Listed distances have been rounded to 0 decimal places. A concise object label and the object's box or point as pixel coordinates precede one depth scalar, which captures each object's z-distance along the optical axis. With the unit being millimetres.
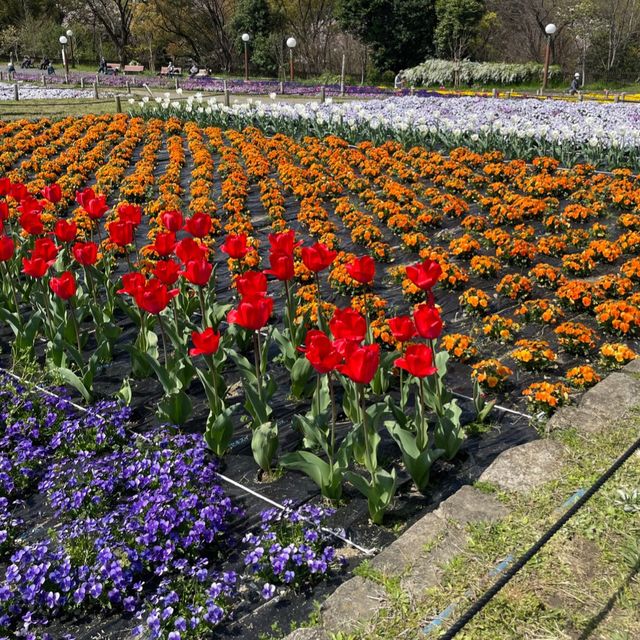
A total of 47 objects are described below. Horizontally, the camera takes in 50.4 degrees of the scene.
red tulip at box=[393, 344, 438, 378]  2820
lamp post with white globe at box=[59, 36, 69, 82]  35584
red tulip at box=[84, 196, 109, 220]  4785
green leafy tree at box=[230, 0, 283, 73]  44781
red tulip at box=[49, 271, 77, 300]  3971
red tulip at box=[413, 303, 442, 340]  2934
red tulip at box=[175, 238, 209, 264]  3859
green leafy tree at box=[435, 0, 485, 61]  36781
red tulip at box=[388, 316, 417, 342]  2910
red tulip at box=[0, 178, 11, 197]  5316
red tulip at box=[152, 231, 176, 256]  4188
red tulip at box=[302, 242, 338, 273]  3672
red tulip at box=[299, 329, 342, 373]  2781
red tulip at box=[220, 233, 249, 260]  4043
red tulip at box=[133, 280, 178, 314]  3494
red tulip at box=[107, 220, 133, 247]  4361
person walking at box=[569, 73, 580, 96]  29016
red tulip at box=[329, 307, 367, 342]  2840
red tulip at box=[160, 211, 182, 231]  4445
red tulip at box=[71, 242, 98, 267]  4302
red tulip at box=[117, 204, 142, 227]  4510
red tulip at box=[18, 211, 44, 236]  4703
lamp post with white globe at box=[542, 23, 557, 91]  22989
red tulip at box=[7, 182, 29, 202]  5133
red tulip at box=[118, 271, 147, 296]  3567
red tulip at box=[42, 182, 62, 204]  5340
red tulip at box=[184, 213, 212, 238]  4328
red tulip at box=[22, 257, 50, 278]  4098
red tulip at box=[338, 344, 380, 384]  2619
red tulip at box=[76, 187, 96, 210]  4855
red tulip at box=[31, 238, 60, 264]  4266
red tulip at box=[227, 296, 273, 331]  3139
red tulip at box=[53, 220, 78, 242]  4727
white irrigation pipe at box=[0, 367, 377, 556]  3020
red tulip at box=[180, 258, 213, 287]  3688
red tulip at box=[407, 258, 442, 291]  3199
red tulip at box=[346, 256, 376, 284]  3539
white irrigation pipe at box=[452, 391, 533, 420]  4062
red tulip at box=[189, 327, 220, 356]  3195
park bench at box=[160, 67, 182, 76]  43322
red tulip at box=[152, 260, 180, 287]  3707
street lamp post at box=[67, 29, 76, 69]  52369
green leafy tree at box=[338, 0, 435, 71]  38031
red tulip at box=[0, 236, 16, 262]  4316
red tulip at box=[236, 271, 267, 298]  3260
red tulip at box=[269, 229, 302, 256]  3709
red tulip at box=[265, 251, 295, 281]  3646
